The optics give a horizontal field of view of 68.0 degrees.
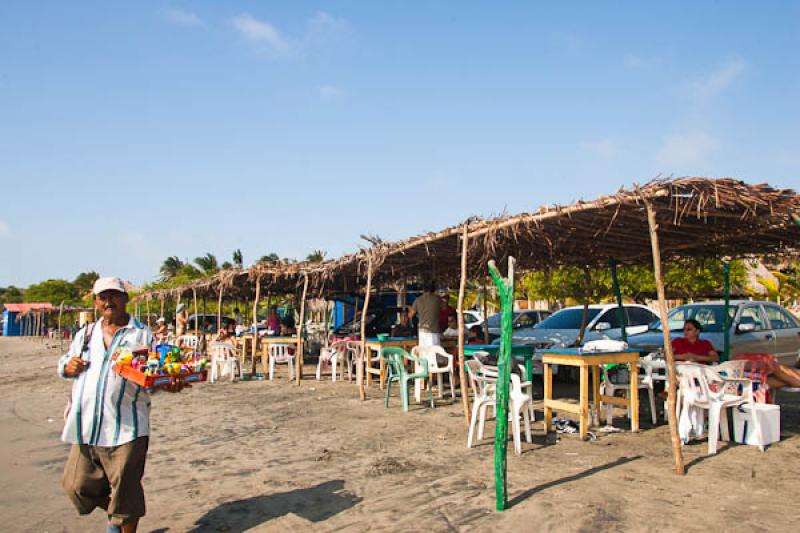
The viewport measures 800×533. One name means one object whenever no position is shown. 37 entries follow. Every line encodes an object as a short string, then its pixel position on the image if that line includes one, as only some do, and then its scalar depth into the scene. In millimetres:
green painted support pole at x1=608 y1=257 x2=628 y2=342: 10789
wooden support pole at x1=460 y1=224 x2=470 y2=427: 7281
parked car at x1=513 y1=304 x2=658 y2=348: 11516
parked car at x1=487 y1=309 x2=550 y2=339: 15320
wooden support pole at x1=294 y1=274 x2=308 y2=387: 12288
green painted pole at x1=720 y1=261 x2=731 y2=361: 9750
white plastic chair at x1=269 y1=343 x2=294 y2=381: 13816
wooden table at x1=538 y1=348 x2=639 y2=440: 6520
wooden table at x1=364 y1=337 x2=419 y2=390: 11141
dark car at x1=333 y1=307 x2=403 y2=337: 16531
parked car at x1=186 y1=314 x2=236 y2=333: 29681
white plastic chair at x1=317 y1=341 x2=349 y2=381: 12977
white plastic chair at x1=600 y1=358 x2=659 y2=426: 7621
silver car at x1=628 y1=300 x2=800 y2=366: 10078
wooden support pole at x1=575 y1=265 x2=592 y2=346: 11164
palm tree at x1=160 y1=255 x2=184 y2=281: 64188
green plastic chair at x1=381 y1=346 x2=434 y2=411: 8727
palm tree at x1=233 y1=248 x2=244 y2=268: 58625
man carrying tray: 3691
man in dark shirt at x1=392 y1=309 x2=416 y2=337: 12626
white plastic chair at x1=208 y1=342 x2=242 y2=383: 13406
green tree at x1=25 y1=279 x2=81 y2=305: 63625
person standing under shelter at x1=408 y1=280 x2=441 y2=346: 9953
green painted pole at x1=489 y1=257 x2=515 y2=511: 4449
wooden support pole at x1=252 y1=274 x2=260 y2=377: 14225
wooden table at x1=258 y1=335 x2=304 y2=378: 13702
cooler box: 6180
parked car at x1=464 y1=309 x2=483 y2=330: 18822
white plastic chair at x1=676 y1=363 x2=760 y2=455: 6137
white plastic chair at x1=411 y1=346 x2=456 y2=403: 9062
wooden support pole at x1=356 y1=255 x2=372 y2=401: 10188
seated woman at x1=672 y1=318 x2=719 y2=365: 7488
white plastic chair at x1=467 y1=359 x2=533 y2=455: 6133
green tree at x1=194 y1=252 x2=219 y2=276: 57125
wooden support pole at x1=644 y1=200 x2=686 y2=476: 5320
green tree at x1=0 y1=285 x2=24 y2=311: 81188
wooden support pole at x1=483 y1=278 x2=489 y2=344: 11918
